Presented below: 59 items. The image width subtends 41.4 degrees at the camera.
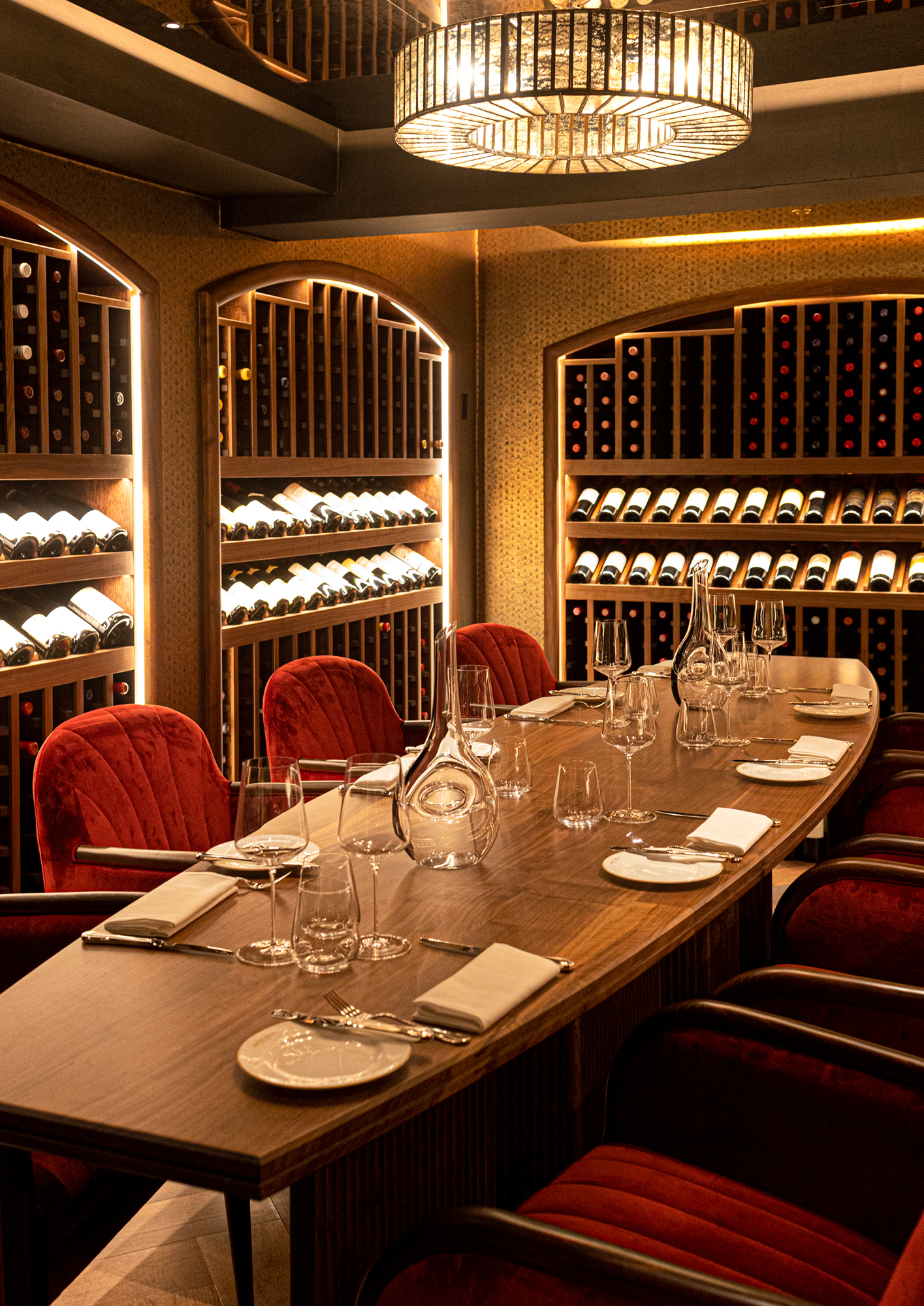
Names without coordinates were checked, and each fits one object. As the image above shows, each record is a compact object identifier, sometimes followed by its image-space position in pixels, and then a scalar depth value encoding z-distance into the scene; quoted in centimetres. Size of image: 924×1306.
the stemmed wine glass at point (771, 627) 390
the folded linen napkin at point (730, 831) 220
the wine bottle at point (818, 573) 554
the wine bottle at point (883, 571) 541
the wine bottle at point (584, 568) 601
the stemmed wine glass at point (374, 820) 176
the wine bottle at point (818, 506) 556
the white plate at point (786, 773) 271
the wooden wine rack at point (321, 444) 447
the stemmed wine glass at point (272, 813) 181
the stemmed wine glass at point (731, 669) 331
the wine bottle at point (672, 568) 575
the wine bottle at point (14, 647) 349
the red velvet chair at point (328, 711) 359
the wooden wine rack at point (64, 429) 351
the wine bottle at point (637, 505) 584
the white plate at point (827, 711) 351
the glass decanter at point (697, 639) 332
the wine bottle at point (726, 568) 569
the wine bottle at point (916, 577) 534
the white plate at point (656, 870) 202
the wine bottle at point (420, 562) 584
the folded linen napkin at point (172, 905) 181
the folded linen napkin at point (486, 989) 149
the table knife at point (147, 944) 174
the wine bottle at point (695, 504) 570
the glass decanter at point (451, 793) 211
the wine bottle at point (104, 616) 389
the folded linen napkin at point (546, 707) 361
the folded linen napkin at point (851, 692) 381
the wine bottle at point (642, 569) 584
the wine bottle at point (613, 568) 598
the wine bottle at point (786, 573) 558
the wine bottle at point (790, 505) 558
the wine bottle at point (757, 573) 562
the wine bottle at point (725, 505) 571
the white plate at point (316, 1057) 135
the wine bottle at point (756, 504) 564
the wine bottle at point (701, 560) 557
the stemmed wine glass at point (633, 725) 249
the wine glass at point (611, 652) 325
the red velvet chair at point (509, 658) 438
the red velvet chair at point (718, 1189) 131
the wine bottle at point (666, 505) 578
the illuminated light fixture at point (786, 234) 541
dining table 128
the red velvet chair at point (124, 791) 260
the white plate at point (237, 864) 209
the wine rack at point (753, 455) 544
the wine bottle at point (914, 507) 535
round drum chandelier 218
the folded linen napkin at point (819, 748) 296
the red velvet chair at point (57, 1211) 158
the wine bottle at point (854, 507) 548
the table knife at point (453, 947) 171
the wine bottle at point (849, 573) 548
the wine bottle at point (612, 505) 598
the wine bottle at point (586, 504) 605
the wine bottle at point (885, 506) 543
